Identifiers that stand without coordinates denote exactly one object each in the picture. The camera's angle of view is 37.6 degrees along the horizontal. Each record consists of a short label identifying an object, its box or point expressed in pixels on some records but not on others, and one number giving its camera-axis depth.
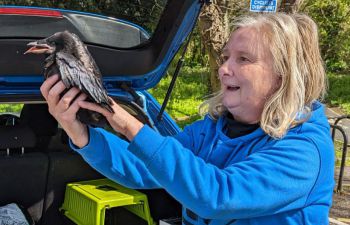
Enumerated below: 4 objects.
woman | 1.38
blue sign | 5.33
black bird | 1.43
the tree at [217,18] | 6.55
